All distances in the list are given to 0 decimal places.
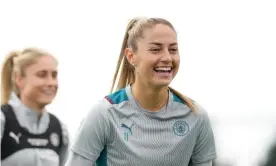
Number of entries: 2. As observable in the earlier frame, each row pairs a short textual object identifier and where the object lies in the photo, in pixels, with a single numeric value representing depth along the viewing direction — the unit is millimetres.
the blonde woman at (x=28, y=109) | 11615
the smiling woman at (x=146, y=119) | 11261
